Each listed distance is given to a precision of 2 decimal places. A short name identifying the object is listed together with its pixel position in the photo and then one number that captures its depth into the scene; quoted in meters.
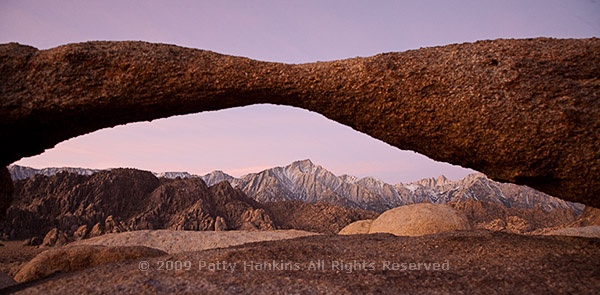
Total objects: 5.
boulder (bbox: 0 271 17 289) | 6.31
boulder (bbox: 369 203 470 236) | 11.66
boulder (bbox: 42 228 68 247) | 20.87
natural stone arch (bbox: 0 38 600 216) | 4.54
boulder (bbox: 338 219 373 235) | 14.62
